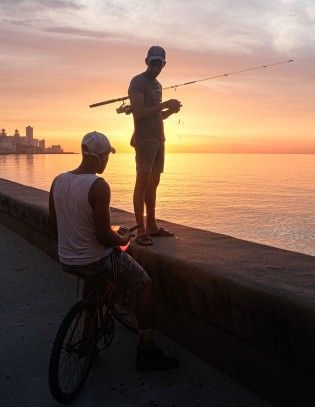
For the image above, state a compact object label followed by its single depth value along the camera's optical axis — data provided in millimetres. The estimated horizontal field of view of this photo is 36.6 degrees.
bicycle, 3069
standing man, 5035
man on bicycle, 3270
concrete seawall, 2854
